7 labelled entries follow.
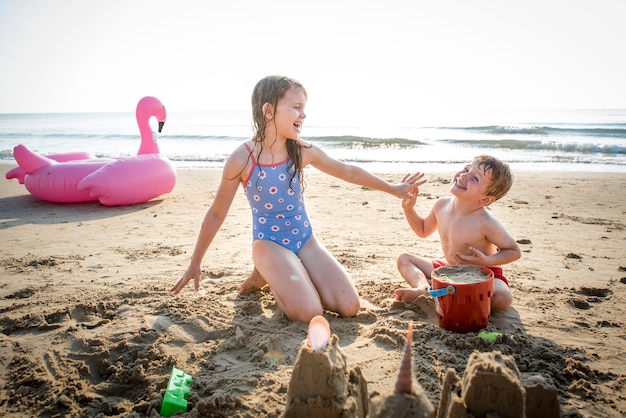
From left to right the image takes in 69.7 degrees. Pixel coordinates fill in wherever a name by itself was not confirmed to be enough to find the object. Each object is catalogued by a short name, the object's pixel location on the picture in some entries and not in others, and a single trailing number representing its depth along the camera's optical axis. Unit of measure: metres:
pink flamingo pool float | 6.47
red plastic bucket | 2.73
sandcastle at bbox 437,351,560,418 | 1.39
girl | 3.17
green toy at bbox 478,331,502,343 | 2.73
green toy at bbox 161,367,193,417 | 2.12
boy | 3.13
